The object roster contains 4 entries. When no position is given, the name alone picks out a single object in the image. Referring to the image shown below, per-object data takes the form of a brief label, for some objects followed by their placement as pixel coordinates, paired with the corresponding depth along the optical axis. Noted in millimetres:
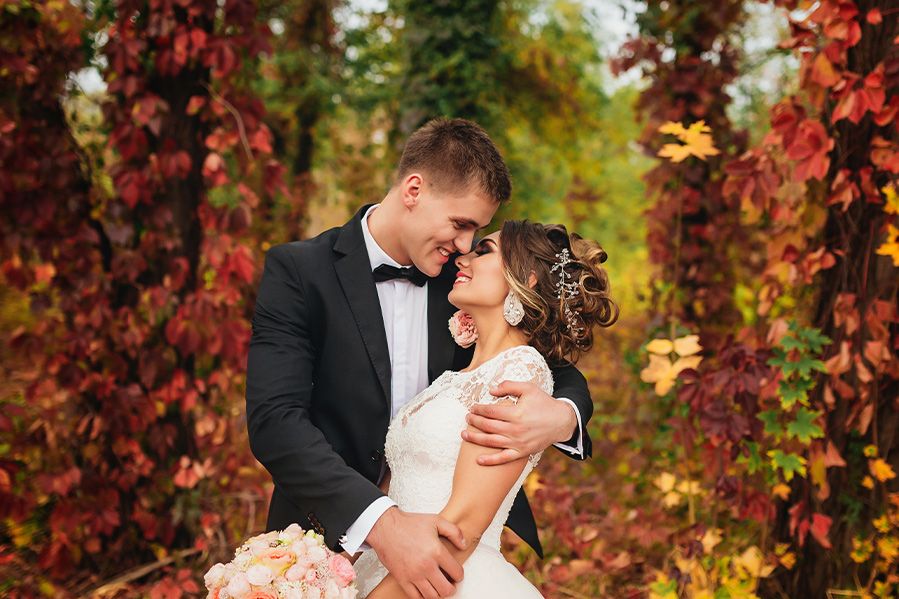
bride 2164
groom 2074
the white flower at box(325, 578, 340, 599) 1907
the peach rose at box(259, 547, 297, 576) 1894
